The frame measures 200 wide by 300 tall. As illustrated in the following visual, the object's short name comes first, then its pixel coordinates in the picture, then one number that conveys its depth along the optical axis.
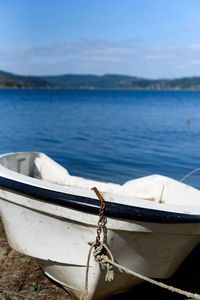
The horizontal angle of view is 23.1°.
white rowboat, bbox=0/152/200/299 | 4.16
